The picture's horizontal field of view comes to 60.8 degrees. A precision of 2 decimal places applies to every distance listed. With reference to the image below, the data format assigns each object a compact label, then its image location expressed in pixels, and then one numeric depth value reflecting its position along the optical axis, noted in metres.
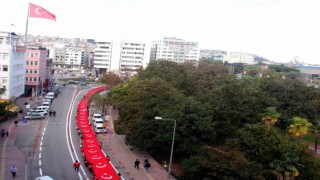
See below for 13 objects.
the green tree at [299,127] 25.12
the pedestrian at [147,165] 23.57
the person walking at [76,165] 22.30
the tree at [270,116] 27.61
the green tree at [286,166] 17.84
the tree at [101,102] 40.33
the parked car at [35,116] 37.52
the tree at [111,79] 60.99
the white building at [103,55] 100.95
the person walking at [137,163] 23.93
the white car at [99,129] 33.65
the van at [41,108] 41.43
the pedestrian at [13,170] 20.36
